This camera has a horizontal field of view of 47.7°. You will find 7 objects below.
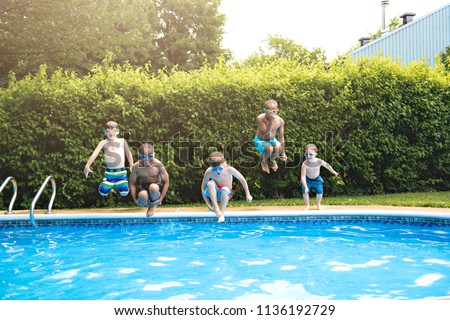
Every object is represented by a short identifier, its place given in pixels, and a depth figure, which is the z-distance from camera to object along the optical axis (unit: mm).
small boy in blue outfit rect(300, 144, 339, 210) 9641
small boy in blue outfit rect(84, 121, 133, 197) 8781
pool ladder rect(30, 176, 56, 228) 8448
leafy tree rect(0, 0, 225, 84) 21366
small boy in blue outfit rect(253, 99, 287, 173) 8594
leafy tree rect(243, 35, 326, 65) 55062
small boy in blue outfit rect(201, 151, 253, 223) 7738
